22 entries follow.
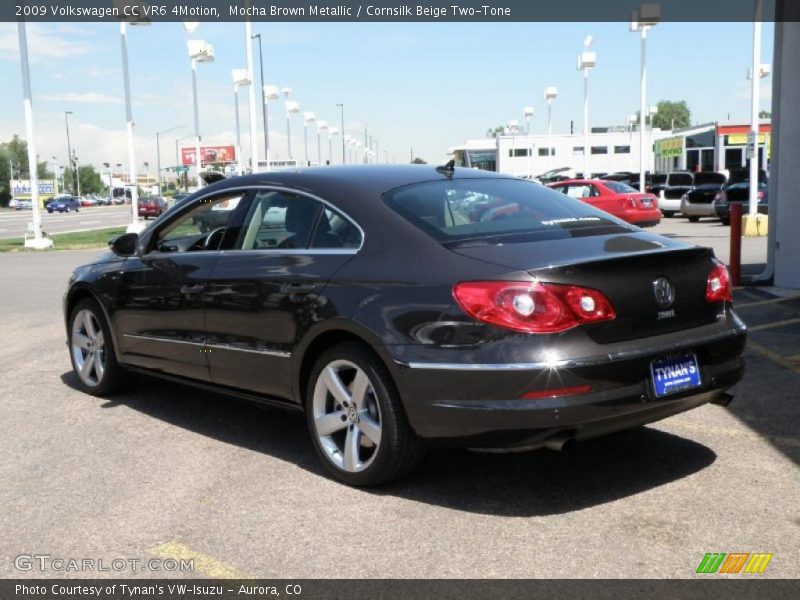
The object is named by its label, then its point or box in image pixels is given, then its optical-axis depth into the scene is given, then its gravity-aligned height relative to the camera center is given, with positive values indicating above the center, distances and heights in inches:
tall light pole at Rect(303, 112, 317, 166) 2691.9 +156.7
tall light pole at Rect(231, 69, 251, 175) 1493.6 +155.7
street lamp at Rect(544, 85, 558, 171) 2464.3 +194.3
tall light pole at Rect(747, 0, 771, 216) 881.5 +42.2
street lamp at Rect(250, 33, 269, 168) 2006.6 +159.2
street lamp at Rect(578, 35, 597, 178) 1784.0 +206.9
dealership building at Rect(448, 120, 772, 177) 3759.8 +50.5
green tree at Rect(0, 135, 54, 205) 4682.6 +75.3
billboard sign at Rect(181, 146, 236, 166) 5590.6 +116.1
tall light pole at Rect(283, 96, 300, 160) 2244.1 +156.3
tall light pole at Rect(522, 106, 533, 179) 2977.4 +170.7
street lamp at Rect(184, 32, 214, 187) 1499.8 +201.0
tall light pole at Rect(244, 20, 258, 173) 1296.8 +114.0
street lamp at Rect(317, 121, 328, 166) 3025.8 +147.4
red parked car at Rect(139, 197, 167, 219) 2065.7 -75.4
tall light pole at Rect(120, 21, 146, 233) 1277.1 +72.4
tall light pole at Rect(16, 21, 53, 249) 1033.5 +34.3
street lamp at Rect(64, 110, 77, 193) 5520.2 +113.7
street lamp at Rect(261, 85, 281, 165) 1851.6 +160.3
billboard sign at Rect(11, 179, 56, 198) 3890.3 -54.0
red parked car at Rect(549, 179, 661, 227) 954.1 -37.9
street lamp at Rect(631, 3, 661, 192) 1251.8 +198.8
